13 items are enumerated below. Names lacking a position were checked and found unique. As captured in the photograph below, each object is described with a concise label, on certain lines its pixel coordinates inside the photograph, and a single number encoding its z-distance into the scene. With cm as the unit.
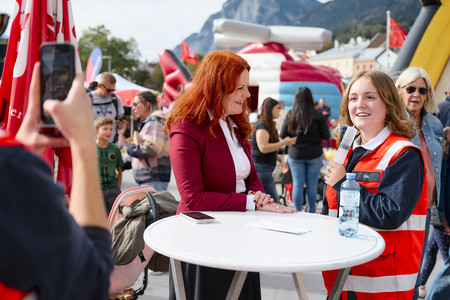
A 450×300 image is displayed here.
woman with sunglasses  293
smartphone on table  196
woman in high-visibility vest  188
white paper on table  187
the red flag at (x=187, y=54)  2258
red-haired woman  204
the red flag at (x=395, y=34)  1617
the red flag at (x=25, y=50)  231
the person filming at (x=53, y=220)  68
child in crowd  427
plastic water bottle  182
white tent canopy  2000
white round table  145
